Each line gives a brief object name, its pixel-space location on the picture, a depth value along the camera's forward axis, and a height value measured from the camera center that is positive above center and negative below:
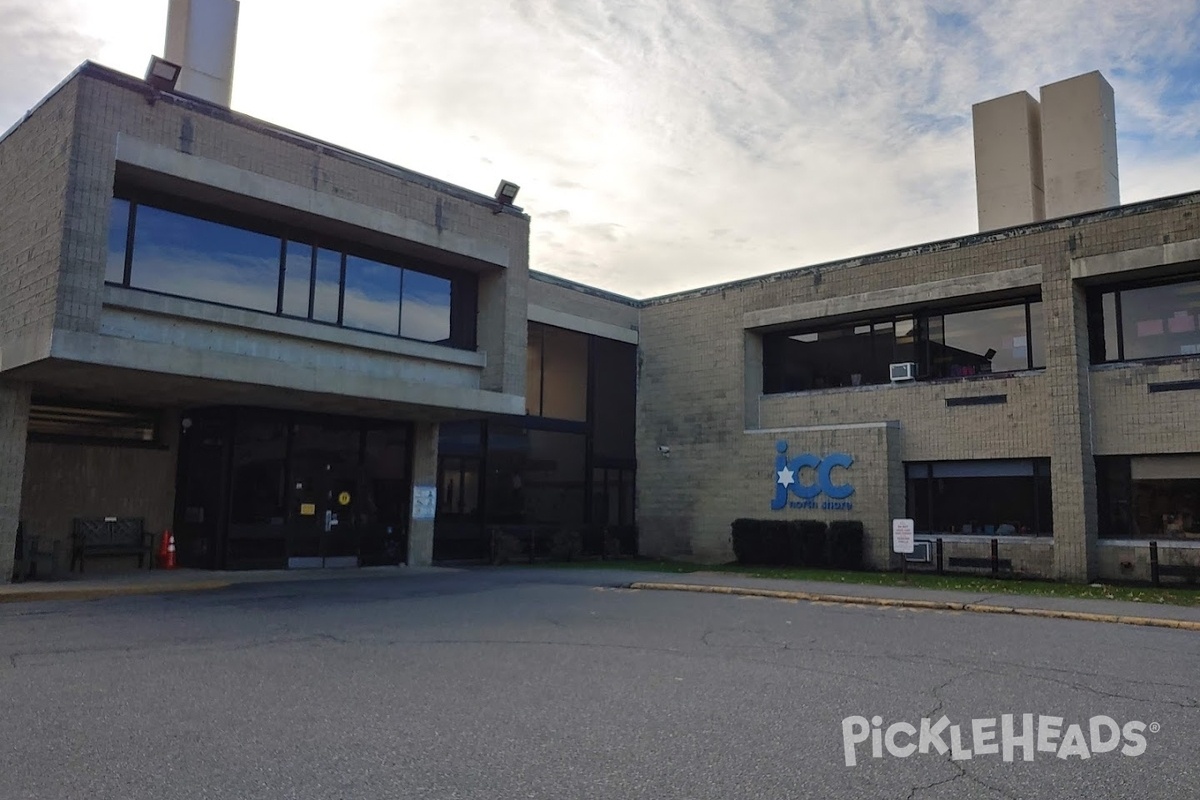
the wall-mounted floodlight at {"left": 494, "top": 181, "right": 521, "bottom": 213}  21.09 +7.19
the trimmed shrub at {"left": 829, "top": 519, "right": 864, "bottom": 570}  21.95 -0.84
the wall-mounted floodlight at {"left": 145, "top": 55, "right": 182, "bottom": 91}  15.46 +7.22
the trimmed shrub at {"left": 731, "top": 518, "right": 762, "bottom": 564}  23.83 -0.88
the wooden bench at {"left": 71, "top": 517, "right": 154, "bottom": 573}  17.72 -0.88
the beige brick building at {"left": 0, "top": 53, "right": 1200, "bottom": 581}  15.60 +2.86
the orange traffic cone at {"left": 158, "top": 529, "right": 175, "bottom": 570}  18.80 -1.15
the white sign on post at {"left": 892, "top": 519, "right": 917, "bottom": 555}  17.77 -0.49
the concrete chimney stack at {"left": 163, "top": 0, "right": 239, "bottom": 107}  19.94 +10.00
